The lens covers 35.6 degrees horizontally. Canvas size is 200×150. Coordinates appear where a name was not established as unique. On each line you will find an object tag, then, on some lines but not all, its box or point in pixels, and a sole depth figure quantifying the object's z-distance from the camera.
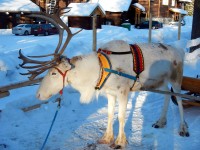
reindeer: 4.46
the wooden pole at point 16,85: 5.49
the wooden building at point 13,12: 33.95
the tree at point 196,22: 12.41
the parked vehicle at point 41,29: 28.97
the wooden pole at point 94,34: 9.96
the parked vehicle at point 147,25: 40.22
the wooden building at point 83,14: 35.12
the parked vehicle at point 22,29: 28.62
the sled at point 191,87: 6.23
